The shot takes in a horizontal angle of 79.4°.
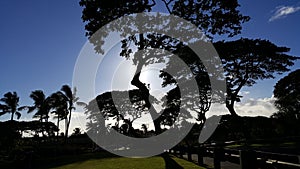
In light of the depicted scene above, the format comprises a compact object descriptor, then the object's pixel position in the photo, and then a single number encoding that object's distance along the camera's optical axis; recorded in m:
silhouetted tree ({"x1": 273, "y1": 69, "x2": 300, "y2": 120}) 27.41
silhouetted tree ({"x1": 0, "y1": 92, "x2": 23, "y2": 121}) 37.29
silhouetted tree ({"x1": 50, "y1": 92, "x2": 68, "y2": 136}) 36.19
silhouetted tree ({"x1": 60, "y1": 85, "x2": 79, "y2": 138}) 35.64
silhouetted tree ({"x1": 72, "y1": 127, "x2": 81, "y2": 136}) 53.94
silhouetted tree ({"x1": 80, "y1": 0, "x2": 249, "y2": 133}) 9.35
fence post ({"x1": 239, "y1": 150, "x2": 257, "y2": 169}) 3.69
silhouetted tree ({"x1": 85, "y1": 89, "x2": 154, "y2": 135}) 31.69
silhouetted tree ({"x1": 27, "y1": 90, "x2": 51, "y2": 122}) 36.53
